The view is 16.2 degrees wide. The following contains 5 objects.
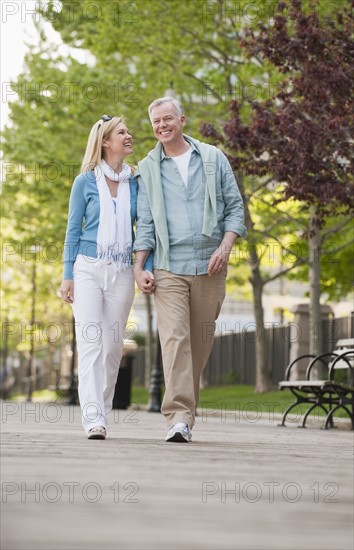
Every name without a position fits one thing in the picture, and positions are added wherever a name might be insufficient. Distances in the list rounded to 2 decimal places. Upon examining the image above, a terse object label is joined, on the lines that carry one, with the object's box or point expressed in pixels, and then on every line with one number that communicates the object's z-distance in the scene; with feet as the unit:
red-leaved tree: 52.60
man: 28.19
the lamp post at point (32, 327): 152.56
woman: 28.81
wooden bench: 45.87
